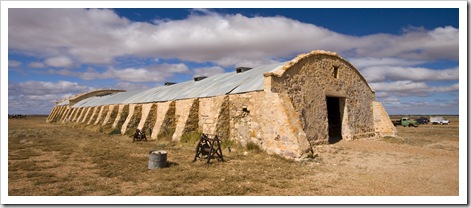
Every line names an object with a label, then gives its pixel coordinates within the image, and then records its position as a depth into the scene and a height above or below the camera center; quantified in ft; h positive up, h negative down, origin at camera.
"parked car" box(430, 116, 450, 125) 125.00 -7.08
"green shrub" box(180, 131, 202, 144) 42.57 -4.81
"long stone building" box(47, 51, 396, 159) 33.09 -0.33
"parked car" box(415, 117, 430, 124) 132.81 -7.53
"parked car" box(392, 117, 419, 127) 100.89 -6.14
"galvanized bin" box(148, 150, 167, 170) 25.64 -4.97
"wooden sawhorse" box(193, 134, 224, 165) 28.30 -4.72
